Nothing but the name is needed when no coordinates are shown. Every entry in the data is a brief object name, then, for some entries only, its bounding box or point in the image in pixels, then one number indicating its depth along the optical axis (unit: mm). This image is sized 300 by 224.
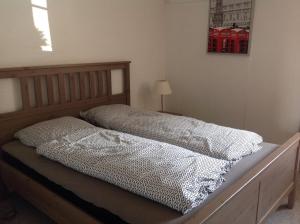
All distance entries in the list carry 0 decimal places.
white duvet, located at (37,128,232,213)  1427
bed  1405
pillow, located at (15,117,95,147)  2203
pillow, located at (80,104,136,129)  2695
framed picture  3094
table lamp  3518
